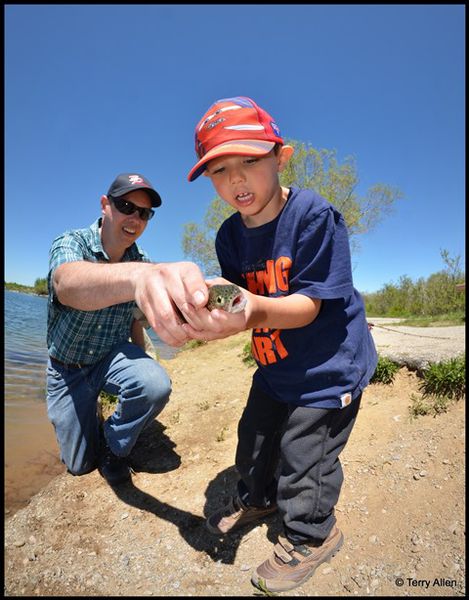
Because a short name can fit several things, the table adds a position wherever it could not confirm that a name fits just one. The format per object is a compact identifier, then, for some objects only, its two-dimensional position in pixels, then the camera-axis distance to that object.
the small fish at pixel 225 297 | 0.45
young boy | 0.68
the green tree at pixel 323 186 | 14.78
